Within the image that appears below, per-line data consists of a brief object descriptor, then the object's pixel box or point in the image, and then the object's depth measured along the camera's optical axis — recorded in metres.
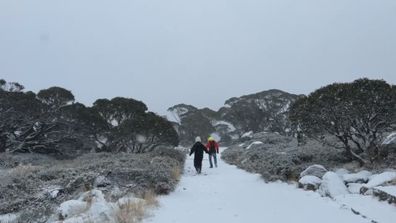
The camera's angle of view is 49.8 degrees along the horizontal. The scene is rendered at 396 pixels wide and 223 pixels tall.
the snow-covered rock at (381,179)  9.16
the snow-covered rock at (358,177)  10.28
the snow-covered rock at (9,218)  8.52
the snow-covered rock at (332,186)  9.62
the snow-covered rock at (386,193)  7.95
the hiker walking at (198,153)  17.64
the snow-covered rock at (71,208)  8.42
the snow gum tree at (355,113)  12.42
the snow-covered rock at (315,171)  11.89
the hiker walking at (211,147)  20.40
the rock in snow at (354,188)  9.49
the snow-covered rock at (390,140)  13.25
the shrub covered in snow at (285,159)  13.22
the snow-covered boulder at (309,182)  10.84
